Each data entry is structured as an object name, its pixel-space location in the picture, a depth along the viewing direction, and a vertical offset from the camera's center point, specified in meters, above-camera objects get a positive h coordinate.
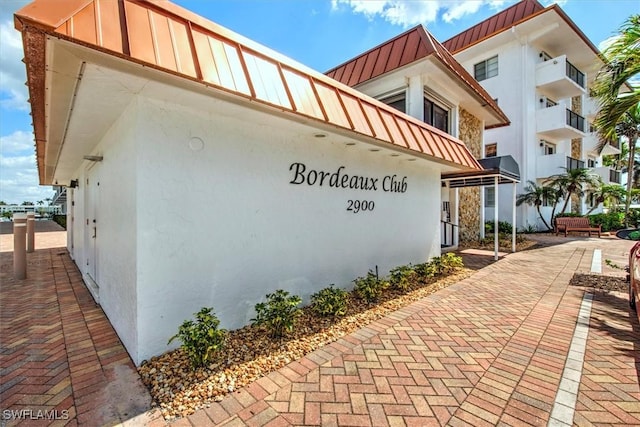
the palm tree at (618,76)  4.83 +2.47
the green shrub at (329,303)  4.24 -1.38
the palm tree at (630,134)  18.94 +5.49
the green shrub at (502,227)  15.28 -0.78
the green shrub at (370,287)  4.98 -1.34
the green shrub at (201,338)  2.85 -1.31
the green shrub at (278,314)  3.57 -1.31
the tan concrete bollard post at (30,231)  10.08 -0.71
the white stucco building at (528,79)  16.72 +8.28
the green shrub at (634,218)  18.66 -0.30
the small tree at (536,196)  16.25 +1.02
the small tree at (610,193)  18.64 +1.35
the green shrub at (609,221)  18.06 -0.48
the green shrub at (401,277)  5.68 -1.31
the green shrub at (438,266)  6.55 -1.30
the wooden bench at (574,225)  15.47 -0.65
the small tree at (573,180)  15.90 +1.86
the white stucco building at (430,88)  7.56 +3.89
